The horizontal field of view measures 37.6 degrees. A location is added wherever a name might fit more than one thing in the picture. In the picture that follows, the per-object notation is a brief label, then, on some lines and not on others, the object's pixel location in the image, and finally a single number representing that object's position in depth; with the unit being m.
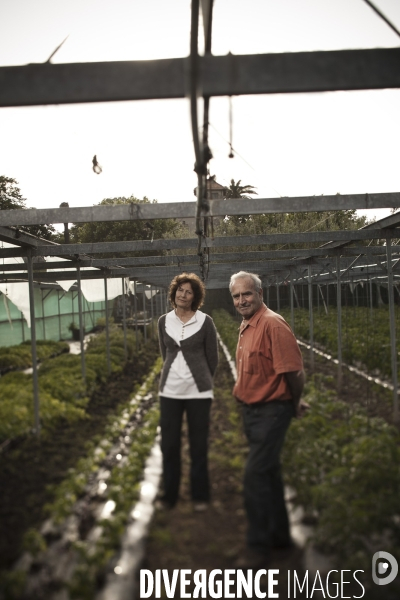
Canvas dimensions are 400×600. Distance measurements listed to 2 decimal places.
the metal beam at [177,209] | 5.32
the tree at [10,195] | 34.94
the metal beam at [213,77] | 2.52
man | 3.28
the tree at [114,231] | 30.97
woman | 3.99
